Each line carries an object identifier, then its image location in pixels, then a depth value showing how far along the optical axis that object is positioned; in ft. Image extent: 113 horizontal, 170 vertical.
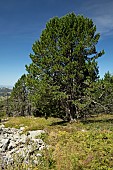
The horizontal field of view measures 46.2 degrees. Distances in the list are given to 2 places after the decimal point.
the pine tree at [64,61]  45.11
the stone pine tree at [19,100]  115.15
